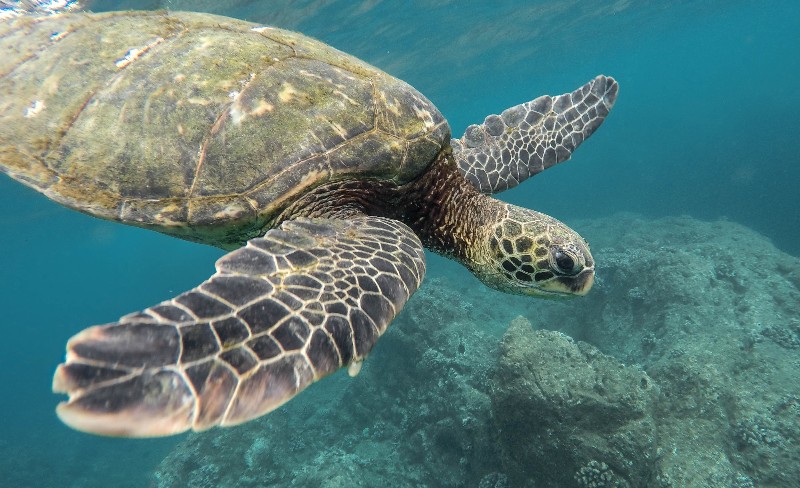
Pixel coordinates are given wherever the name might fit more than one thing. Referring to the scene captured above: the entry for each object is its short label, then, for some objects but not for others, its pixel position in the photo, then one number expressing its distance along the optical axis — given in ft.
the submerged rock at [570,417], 2.89
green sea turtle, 1.04
